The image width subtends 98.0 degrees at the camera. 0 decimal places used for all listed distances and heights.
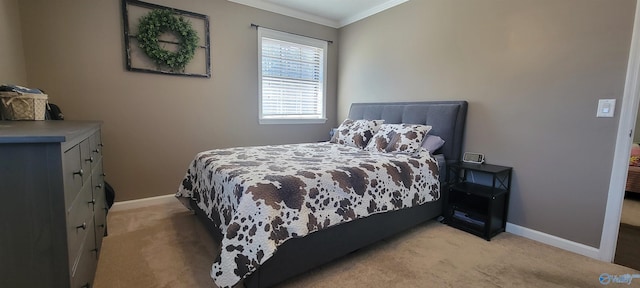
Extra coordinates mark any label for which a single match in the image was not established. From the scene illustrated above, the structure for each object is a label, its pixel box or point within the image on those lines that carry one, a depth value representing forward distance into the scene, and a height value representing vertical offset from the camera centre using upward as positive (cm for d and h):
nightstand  240 -74
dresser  90 -35
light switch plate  199 +10
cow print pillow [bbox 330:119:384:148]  314 -21
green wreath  283 +76
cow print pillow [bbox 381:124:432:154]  272 -22
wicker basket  168 +0
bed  153 -58
